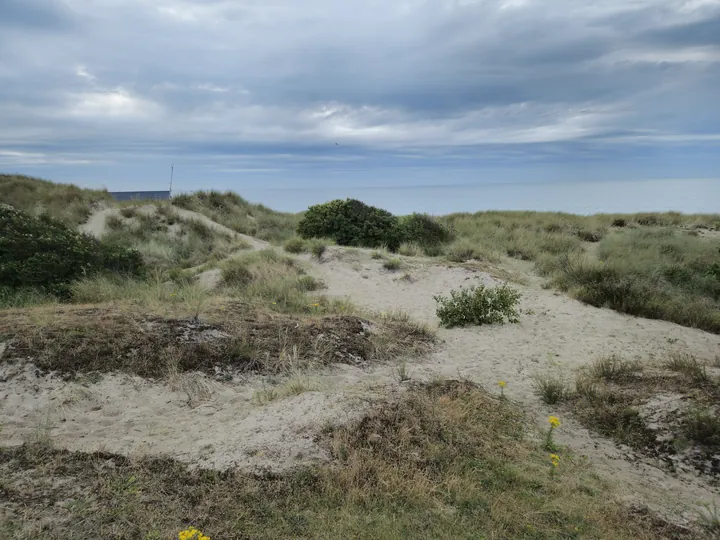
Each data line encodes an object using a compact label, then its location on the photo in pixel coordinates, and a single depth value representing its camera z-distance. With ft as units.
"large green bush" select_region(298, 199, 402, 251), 50.67
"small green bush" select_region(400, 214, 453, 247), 51.21
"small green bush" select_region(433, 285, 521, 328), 25.80
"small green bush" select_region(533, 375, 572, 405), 16.50
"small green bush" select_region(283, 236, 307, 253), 43.80
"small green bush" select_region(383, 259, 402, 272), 38.68
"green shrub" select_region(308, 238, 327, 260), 42.14
